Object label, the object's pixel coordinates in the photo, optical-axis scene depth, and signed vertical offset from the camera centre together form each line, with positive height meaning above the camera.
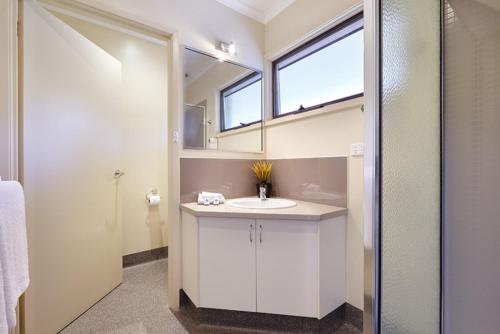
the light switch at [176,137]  1.67 +0.21
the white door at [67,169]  1.28 -0.03
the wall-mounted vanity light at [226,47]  1.92 +1.02
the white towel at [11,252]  0.70 -0.29
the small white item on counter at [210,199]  1.66 -0.25
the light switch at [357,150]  1.45 +0.10
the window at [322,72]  1.60 +0.78
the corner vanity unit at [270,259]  1.34 -0.59
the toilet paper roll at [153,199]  2.33 -0.35
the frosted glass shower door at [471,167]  0.93 -0.01
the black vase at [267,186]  1.98 -0.19
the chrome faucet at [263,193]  1.90 -0.24
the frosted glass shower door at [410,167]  0.87 -0.01
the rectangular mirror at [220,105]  1.82 +0.56
